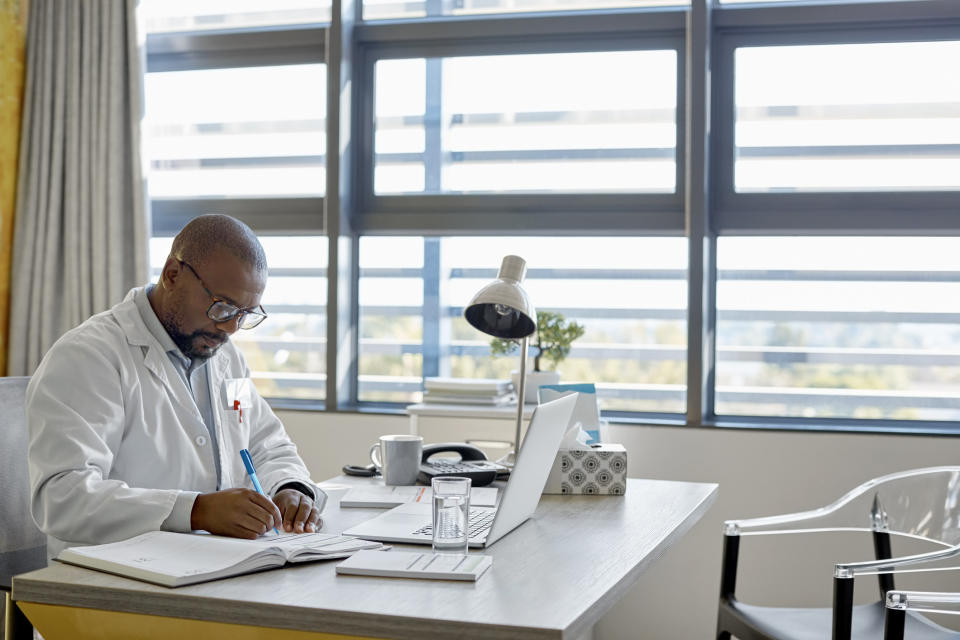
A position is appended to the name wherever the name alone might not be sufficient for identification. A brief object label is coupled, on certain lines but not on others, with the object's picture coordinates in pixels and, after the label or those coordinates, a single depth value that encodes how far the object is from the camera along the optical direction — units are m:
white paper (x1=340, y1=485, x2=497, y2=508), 2.01
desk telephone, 2.25
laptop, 1.66
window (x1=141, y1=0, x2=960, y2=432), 3.56
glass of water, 1.60
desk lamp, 2.17
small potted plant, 3.42
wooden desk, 1.23
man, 1.68
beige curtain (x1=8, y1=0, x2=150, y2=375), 3.93
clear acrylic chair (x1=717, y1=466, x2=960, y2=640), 2.16
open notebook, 1.39
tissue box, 2.18
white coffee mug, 2.23
